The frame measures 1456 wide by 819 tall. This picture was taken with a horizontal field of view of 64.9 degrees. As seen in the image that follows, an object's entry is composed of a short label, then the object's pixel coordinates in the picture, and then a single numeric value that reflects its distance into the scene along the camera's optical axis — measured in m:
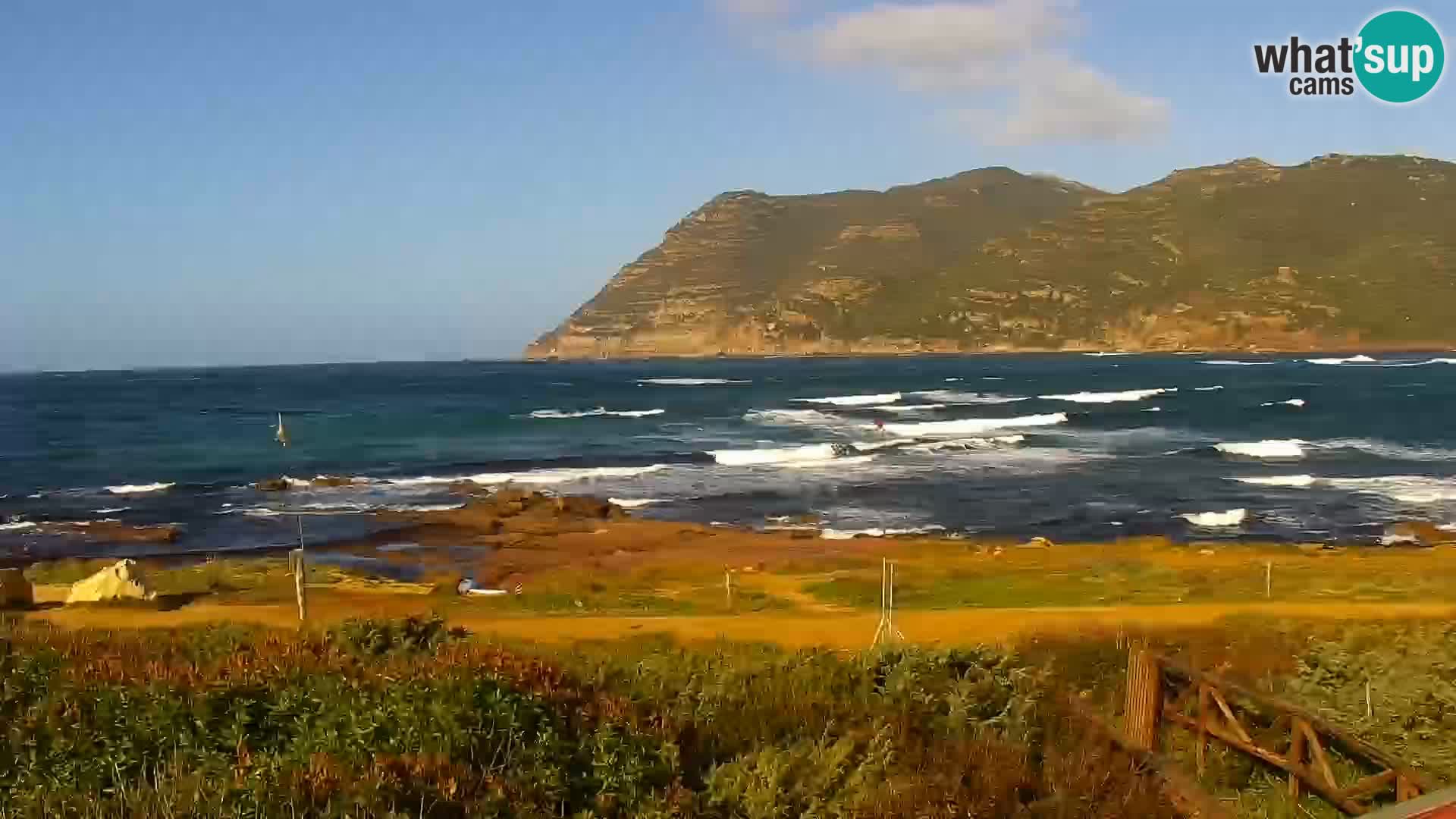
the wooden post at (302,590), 15.27
